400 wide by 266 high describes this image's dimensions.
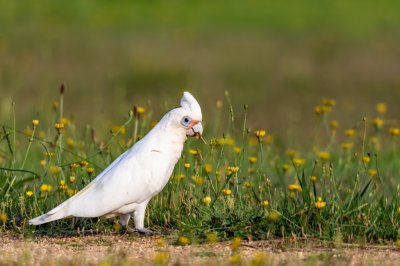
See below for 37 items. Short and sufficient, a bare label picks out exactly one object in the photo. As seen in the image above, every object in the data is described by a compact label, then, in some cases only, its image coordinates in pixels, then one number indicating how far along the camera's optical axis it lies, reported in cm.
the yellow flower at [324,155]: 1639
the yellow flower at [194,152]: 1401
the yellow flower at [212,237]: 1163
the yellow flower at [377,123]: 1764
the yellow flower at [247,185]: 1428
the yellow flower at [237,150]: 1516
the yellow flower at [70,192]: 1404
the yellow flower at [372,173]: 1557
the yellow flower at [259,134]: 1335
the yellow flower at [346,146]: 1695
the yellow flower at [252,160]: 1496
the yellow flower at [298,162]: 1611
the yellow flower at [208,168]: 1408
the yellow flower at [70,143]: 1664
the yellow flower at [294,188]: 1385
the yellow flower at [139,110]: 1509
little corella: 1245
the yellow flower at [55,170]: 1453
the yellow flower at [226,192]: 1329
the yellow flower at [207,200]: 1301
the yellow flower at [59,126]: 1380
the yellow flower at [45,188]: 1375
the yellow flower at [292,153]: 1782
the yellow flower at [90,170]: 1389
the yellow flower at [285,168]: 1551
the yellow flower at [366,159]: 1425
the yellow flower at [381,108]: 1953
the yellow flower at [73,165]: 1431
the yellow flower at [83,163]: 1407
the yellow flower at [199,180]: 1422
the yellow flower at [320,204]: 1254
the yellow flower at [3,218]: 1287
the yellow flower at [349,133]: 1717
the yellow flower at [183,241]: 1191
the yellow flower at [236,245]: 1112
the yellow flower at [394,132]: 1658
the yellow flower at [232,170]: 1328
